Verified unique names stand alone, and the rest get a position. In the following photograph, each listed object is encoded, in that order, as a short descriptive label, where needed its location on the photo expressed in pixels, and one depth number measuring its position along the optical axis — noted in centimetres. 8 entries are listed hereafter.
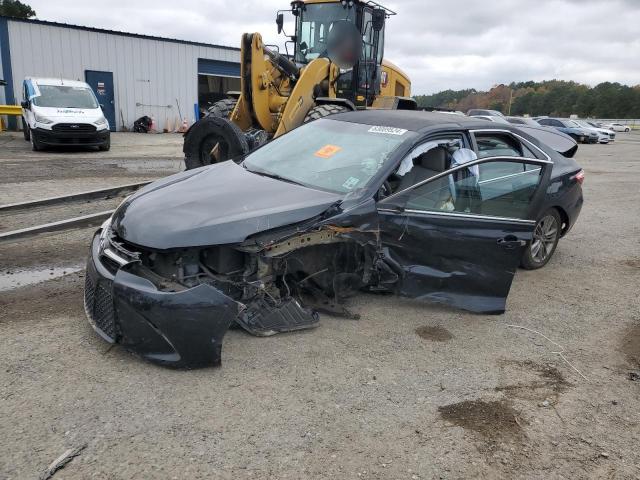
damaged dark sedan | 306
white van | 1344
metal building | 2003
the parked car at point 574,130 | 3073
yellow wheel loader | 779
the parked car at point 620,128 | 5284
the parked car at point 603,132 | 3158
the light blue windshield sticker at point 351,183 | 385
